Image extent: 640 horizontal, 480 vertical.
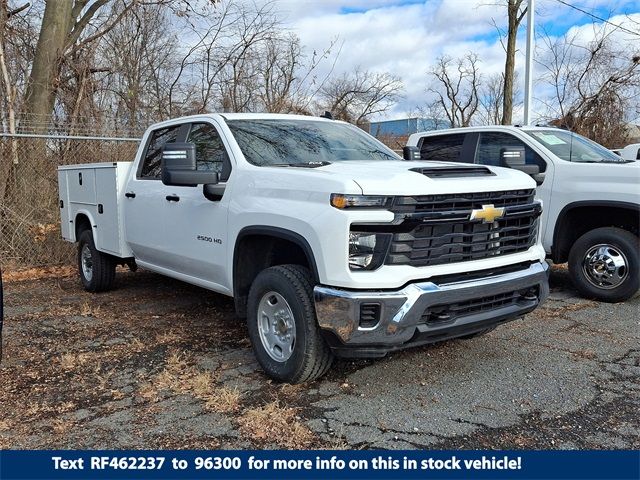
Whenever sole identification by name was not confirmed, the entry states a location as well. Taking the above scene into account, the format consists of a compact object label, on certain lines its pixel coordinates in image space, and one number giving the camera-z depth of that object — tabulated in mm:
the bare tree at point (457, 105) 38281
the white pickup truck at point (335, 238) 3371
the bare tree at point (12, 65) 8352
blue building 23806
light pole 13719
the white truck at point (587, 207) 5902
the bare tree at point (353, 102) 22531
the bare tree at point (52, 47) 9797
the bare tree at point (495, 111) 35156
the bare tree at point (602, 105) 18047
